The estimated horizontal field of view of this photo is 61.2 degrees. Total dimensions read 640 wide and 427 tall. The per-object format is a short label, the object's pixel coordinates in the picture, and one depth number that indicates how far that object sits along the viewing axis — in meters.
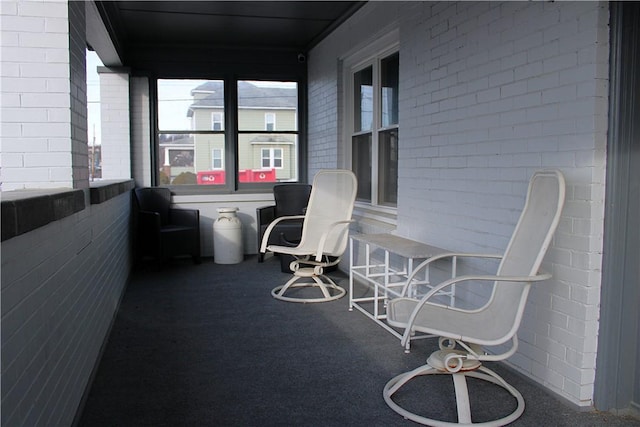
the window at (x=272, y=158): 7.35
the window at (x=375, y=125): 4.88
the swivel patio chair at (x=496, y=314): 2.32
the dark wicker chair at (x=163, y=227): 6.15
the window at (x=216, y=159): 7.19
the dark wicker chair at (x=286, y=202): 6.54
